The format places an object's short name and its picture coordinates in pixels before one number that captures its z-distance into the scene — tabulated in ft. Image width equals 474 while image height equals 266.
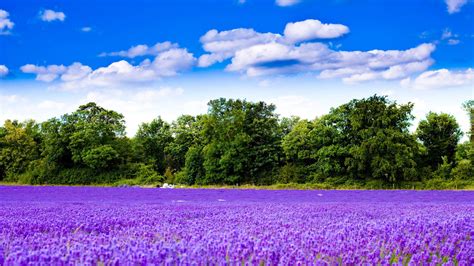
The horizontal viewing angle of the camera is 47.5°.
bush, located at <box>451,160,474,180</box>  121.19
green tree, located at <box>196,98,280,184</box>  134.82
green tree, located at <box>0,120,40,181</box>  162.91
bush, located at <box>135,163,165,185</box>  134.51
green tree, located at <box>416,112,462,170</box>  145.69
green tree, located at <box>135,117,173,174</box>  179.52
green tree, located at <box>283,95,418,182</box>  120.06
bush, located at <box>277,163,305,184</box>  127.24
